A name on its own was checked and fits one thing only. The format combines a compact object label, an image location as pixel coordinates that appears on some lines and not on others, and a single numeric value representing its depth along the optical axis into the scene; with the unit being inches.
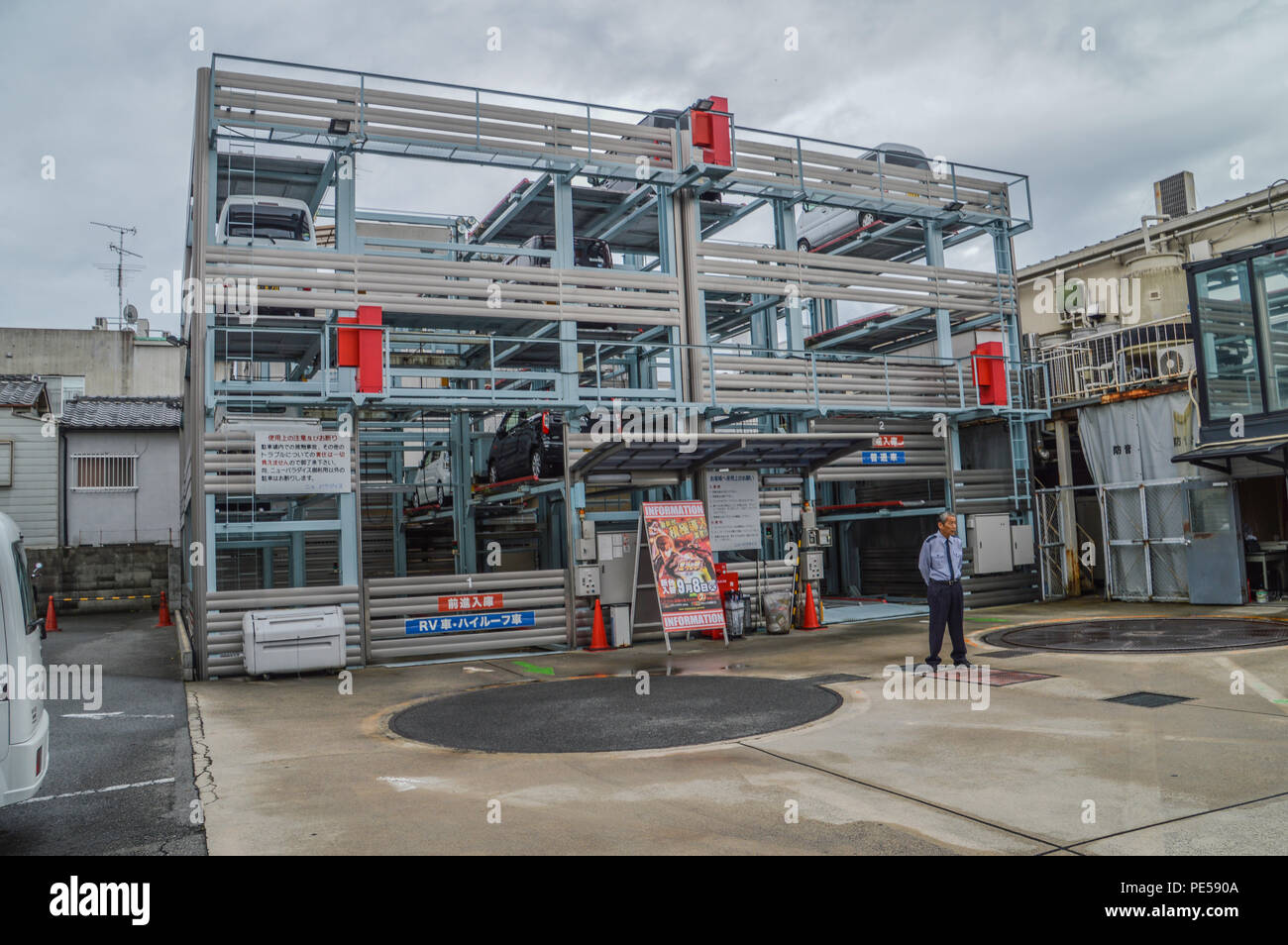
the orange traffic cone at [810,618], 621.6
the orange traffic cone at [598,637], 556.7
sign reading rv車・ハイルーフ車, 530.6
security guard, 411.5
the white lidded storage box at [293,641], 470.0
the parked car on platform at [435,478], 889.5
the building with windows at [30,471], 1069.8
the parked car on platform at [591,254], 661.9
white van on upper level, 527.2
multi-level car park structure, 518.9
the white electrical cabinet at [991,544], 711.7
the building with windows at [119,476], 1116.5
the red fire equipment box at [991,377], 719.7
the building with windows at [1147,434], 630.5
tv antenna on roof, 1713.8
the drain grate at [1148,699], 316.5
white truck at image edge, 193.0
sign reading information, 542.9
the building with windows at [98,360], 1505.9
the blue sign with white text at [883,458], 701.3
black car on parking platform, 614.2
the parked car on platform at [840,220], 735.7
